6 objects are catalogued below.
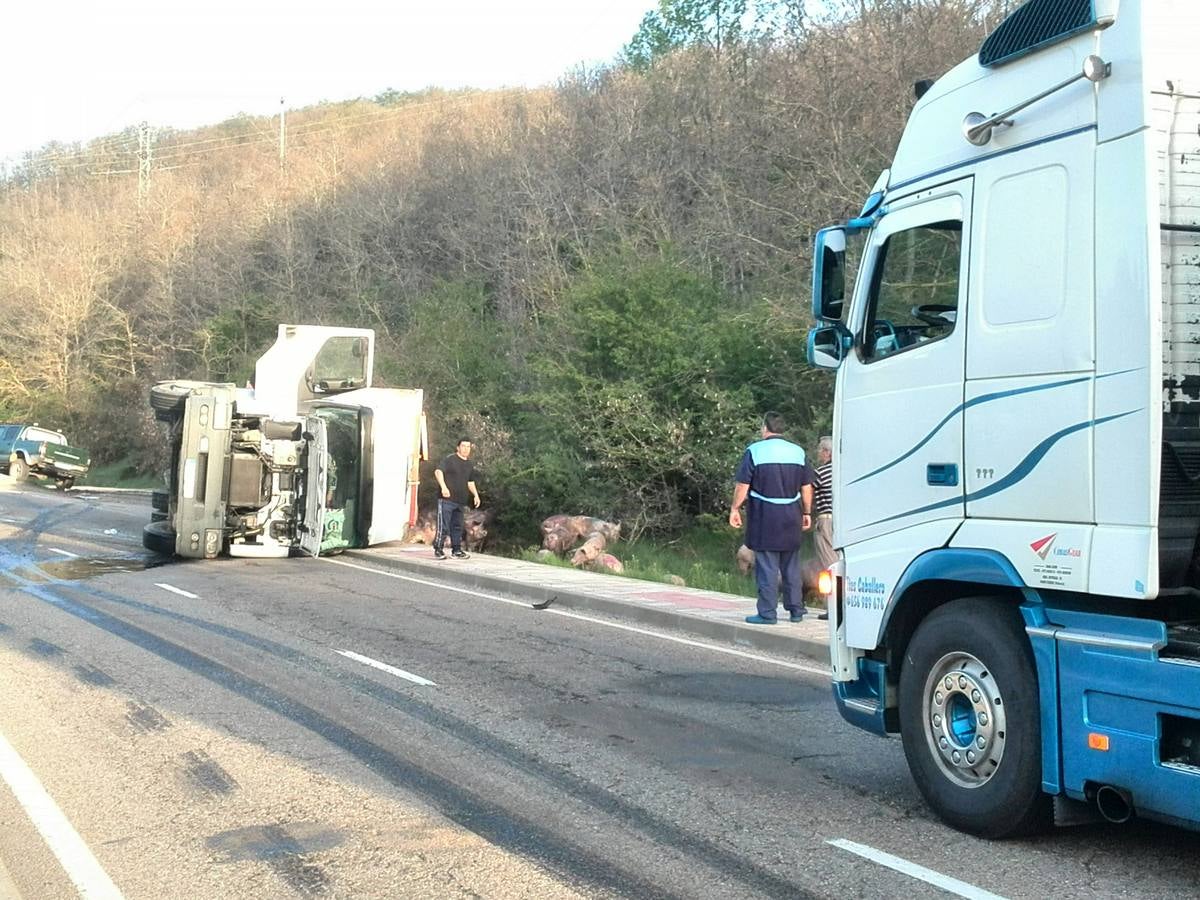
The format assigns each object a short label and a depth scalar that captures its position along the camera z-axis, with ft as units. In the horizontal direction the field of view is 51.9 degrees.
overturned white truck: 58.23
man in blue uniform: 37.37
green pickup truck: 131.44
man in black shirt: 58.95
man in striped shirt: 40.60
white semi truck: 15.64
